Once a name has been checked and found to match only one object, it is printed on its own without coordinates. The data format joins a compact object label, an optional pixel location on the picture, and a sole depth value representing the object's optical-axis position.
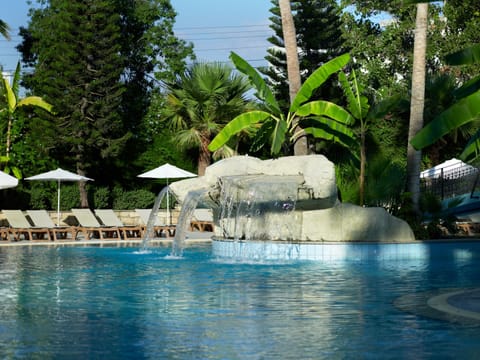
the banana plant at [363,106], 24.31
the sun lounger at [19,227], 25.52
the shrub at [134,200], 32.09
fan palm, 31.66
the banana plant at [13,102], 31.98
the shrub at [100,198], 32.06
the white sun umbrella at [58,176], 27.83
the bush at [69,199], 31.41
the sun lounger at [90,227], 26.41
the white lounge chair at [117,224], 26.62
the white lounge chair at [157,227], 26.55
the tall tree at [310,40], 34.94
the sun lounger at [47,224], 25.94
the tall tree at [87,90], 31.50
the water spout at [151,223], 21.23
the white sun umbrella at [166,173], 29.30
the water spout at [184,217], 19.09
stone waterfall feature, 17.66
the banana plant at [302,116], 25.42
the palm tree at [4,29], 24.92
